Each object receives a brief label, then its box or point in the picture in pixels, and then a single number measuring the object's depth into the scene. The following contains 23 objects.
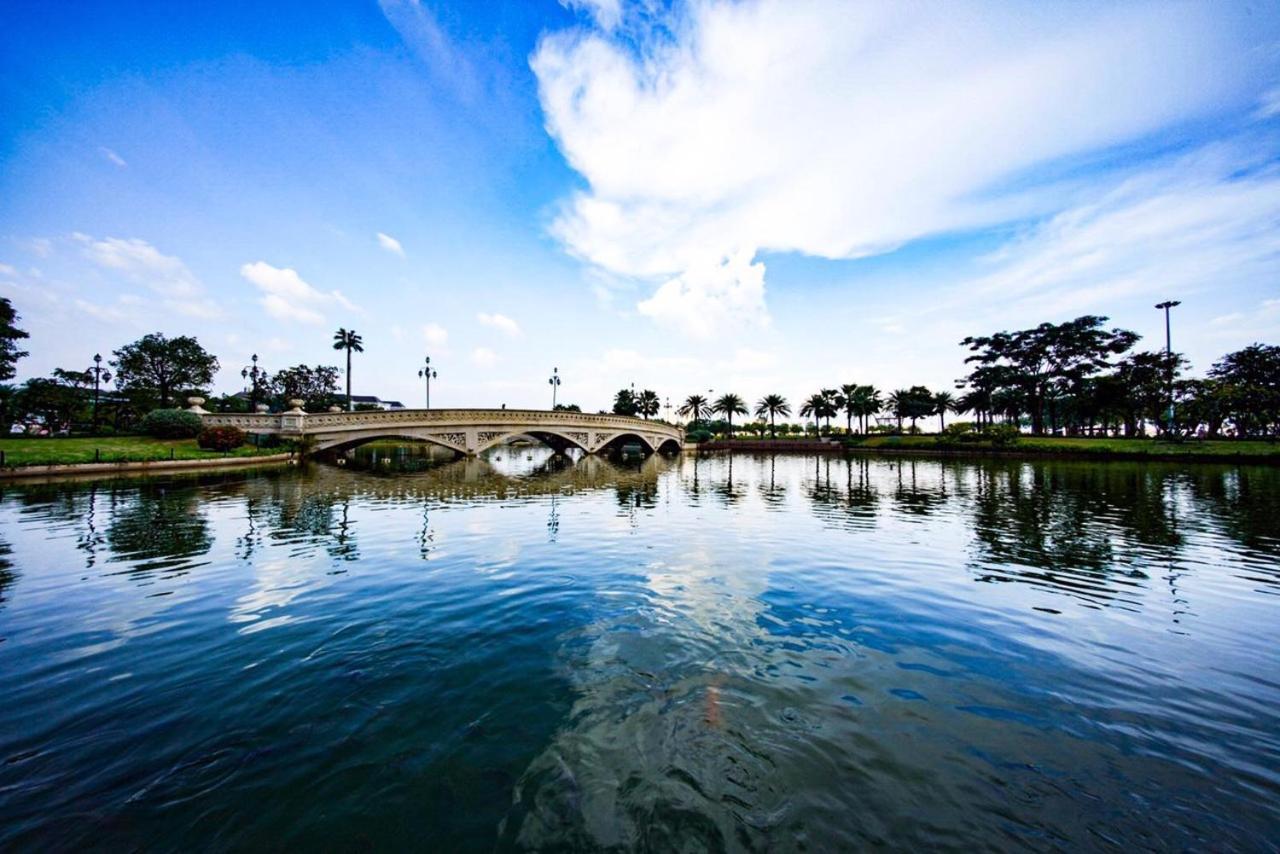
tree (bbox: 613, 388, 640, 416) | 124.19
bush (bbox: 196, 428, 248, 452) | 42.03
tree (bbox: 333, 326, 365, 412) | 72.50
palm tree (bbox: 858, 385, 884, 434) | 98.50
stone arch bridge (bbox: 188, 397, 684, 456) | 48.09
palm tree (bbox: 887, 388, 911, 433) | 103.00
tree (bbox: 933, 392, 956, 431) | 103.06
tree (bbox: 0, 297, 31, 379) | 41.94
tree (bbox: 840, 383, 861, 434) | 99.39
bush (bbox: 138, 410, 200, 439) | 42.78
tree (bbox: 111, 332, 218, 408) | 60.56
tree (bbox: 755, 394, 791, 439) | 123.06
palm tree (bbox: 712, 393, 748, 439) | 116.88
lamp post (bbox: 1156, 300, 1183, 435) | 63.41
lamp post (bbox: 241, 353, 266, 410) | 74.05
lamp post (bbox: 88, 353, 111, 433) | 60.06
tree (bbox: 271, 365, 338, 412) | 88.62
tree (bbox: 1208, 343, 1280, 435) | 59.78
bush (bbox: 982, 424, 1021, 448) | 68.38
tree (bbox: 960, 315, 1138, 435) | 78.00
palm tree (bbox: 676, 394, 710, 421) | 127.94
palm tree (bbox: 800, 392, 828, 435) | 104.81
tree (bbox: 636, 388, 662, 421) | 127.69
